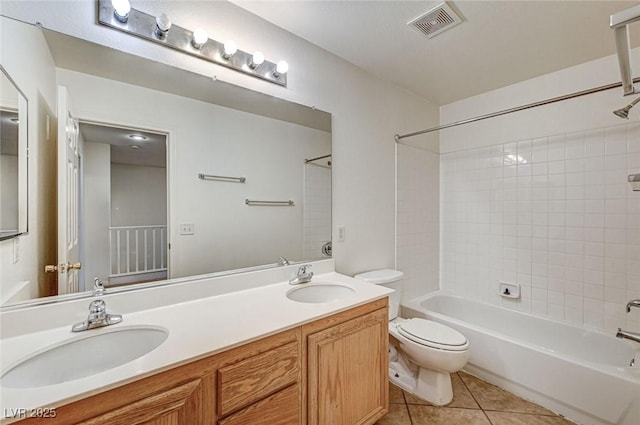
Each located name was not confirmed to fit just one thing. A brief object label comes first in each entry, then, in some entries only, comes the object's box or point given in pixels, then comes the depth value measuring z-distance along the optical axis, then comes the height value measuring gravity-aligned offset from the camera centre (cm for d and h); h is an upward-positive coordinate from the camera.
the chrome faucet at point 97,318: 98 -40
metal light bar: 115 +84
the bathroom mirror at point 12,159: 88 +18
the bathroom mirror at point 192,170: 116 +23
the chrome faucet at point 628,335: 153 -70
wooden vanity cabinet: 74 -60
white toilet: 170 -91
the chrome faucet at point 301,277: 164 -40
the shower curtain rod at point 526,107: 151 +71
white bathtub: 151 -100
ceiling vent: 152 +114
